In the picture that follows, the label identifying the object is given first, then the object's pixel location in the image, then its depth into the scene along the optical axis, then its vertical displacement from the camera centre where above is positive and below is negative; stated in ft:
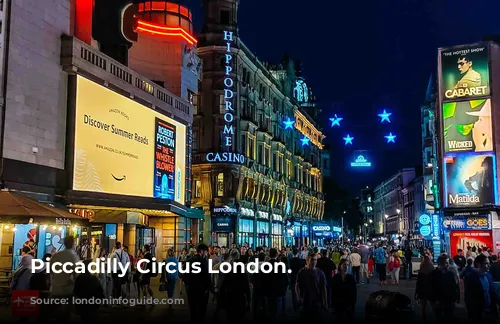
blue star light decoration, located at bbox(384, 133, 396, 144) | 96.89 +17.61
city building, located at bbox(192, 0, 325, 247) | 168.76 +32.20
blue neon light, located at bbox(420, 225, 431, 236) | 118.32 +3.58
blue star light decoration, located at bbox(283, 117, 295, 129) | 134.67 +27.99
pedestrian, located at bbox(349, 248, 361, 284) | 86.79 -1.92
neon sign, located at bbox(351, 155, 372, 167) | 120.37 +17.27
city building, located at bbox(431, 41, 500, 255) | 126.52 +22.55
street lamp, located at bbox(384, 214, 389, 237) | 542.08 +22.83
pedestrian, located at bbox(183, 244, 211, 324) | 42.55 -2.86
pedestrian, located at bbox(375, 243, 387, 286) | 90.27 -2.46
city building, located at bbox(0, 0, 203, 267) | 69.72 +17.36
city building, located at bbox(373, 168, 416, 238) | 428.15 +38.91
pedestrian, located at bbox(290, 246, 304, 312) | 59.16 -1.93
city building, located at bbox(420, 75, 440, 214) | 216.74 +49.25
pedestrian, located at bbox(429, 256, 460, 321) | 41.91 -2.90
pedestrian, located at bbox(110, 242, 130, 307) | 59.77 -2.75
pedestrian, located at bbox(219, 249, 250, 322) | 37.45 -2.96
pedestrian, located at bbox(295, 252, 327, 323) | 41.01 -2.94
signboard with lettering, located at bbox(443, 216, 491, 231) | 124.77 +5.22
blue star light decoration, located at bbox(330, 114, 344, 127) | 96.86 +20.61
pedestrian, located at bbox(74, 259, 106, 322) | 34.76 -2.61
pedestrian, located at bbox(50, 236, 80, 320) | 36.45 -1.72
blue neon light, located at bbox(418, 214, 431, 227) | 124.20 +5.84
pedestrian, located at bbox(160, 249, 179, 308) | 59.57 -2.49
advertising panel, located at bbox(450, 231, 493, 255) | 124.16 +1.89
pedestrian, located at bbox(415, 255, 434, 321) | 44.18 -2.71
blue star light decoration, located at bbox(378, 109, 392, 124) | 88.58 +19.39
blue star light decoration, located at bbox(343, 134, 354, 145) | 103.55 +18.72
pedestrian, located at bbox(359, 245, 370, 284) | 95.30 -1.96
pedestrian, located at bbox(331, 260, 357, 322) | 41.73 -3.20
